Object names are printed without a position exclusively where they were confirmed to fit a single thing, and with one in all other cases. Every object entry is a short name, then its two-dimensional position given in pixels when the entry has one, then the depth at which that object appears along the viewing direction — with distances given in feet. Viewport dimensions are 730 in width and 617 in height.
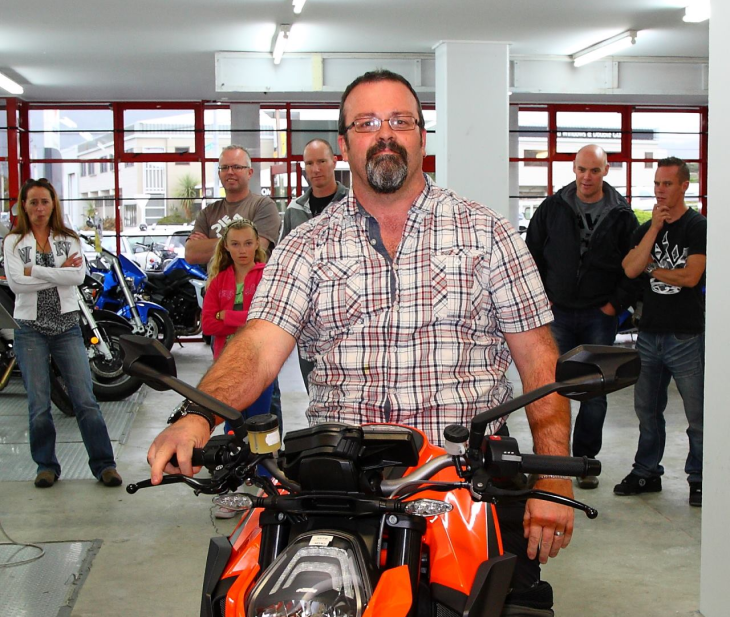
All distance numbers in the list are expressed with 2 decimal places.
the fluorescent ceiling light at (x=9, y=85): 37.23
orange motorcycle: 4.12
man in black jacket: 16.78
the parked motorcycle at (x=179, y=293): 34.14
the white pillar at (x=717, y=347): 10.02
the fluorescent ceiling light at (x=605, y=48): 31.07
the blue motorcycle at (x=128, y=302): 27.48
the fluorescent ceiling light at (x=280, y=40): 29.01
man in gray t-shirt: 17.60
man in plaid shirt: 6.45
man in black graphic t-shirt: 15.52
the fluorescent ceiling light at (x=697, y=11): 25.70
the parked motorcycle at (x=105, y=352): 23.49
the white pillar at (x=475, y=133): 30.04
